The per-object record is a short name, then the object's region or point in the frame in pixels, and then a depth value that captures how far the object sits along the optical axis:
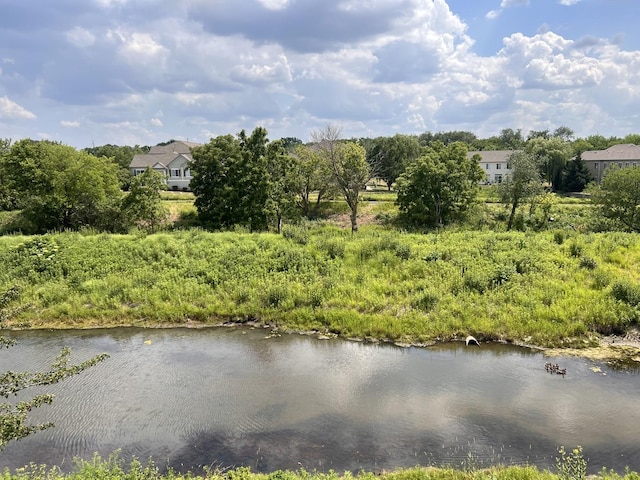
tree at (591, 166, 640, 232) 32.25
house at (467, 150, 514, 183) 78.31
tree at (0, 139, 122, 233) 35.38
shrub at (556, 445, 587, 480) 7.93
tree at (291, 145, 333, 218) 41.62
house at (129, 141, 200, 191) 60.50
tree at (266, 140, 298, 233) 33.65
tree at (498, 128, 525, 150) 116.38
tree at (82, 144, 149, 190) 70.88
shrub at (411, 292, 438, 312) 18.11
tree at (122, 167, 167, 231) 33.81
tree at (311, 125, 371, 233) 36.88
